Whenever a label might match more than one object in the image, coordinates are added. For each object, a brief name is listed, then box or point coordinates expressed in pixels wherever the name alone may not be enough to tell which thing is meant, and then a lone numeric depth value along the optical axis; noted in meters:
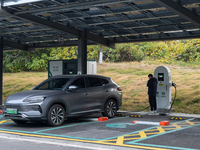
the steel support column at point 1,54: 18.67
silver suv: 9.77
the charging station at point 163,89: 13.85
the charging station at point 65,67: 16.95
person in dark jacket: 13.52
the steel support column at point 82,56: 15.66
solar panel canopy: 11.62
